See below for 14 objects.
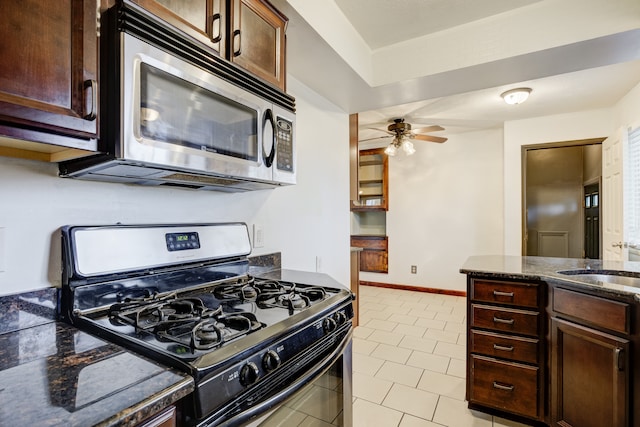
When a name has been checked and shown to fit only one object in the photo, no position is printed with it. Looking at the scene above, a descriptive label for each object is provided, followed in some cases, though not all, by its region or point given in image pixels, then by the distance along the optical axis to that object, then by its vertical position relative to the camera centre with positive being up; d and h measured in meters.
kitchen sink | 1.82 -0.35
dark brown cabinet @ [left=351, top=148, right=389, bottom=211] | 5.28 +0.57
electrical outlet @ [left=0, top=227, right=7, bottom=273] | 0.93 -0.10
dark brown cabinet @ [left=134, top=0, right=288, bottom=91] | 1.03 +0.68
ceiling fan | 3.87 +0.96
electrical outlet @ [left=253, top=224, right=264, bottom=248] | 1.83 -0.12
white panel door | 2.91 +0.15
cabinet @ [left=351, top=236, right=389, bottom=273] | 5.33 -0.65
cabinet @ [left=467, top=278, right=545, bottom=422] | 1.77 -0.76
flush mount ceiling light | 2.96 +1.10
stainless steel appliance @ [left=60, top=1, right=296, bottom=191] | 0.85 +0.32
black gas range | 0.75 -0.32
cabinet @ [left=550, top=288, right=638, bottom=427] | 1.40 -0.69
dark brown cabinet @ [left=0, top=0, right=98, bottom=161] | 0.69 +0.32
